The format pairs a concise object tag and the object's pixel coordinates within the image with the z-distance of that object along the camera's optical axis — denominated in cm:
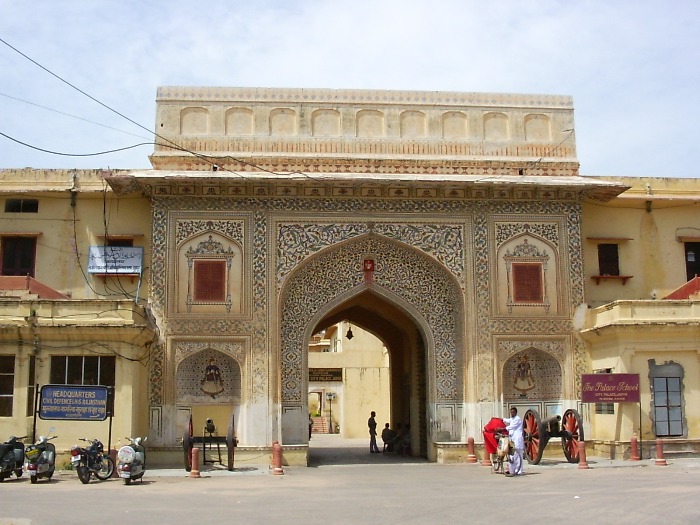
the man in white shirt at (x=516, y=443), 1569
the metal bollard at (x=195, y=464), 1611
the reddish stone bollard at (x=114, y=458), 1587
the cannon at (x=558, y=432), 1805
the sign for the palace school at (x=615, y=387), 1844
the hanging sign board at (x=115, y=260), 1991
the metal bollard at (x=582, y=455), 1706
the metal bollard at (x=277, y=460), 1700
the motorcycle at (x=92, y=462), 1494
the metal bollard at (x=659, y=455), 1728
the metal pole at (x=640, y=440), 1841
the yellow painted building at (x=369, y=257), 1912
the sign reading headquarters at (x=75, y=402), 1645
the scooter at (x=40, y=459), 1492
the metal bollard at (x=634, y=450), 1806
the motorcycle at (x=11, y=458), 1505
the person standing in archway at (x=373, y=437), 2488
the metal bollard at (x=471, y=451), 1903
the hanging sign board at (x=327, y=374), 3462
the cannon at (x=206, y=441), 1702
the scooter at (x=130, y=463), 1453
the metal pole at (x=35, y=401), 1672
